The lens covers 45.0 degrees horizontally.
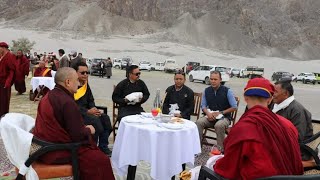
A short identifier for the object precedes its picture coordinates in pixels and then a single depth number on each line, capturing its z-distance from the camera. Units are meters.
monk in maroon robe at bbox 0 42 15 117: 8.21
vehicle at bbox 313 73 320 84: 43.97
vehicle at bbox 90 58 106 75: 29.30
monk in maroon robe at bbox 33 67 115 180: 3.75
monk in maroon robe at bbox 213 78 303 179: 2.67
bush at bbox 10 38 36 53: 46.85
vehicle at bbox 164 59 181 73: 44.51
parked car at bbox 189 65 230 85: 29.24
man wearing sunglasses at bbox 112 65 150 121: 6.61
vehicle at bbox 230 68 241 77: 46.35
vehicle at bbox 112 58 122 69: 46.30
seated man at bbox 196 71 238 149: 6.50
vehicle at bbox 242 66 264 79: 46.20
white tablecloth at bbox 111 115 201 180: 4.50
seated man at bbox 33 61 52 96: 12.07
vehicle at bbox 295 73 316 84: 42.62
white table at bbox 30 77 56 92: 11.49
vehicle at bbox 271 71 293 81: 43.12
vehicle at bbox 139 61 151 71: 45.54
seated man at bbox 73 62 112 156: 5.88
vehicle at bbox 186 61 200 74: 46.04
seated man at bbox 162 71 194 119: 6.75
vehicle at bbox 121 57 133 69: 44.92
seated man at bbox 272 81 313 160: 4.46
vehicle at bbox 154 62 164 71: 47.40
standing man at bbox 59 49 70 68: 14.00
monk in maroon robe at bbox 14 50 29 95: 12.22
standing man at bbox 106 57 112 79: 27.42
